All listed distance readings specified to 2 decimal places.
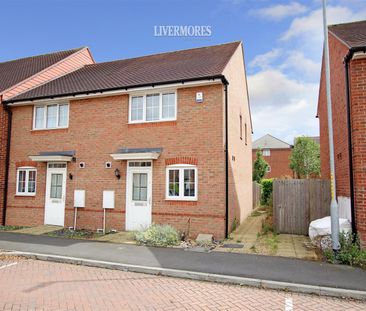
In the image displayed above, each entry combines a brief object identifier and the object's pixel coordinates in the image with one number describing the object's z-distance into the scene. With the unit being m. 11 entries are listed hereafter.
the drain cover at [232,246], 9.20
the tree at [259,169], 29.06
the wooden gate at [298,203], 10.79
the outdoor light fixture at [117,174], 11.55
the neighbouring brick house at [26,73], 13.79
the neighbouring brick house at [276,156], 42.59
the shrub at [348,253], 7.03
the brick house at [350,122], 7.94
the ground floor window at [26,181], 13.29
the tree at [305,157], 28.13
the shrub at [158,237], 9.39
